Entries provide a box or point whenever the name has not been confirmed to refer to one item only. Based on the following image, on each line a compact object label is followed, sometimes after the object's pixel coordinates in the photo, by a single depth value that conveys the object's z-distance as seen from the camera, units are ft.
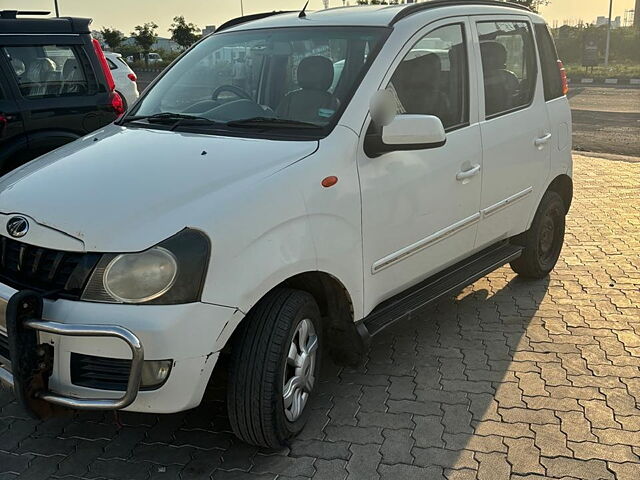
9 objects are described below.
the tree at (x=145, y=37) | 144.87
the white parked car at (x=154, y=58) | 145.79
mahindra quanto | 8.68
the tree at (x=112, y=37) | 146.00
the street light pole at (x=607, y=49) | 120.71
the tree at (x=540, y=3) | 125.73
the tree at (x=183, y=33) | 139.95
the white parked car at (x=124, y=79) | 34.06
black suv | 20.68
